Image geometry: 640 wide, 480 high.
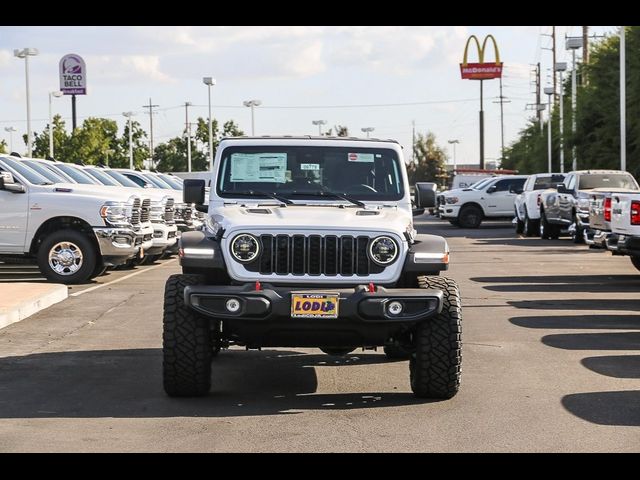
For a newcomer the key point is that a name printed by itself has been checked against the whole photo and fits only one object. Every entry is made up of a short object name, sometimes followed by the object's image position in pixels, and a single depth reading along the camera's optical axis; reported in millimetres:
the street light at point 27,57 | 54469
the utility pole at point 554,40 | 86631
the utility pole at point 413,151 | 139000
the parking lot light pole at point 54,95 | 67312
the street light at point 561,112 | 56000
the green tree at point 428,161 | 133375
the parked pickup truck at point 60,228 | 19109
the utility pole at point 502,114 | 128375
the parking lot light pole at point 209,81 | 70812
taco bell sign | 71938
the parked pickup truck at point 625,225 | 17250
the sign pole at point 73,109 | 67062
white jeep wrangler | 8664
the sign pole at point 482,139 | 96188
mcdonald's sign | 101812
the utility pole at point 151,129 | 124288
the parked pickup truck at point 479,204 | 44781
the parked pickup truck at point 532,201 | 35906
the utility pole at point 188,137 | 90062
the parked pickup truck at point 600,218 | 18188
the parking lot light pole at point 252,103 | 79312
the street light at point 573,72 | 52000
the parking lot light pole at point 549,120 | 62906
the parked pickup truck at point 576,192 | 29547
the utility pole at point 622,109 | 38562
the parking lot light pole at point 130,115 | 82981
